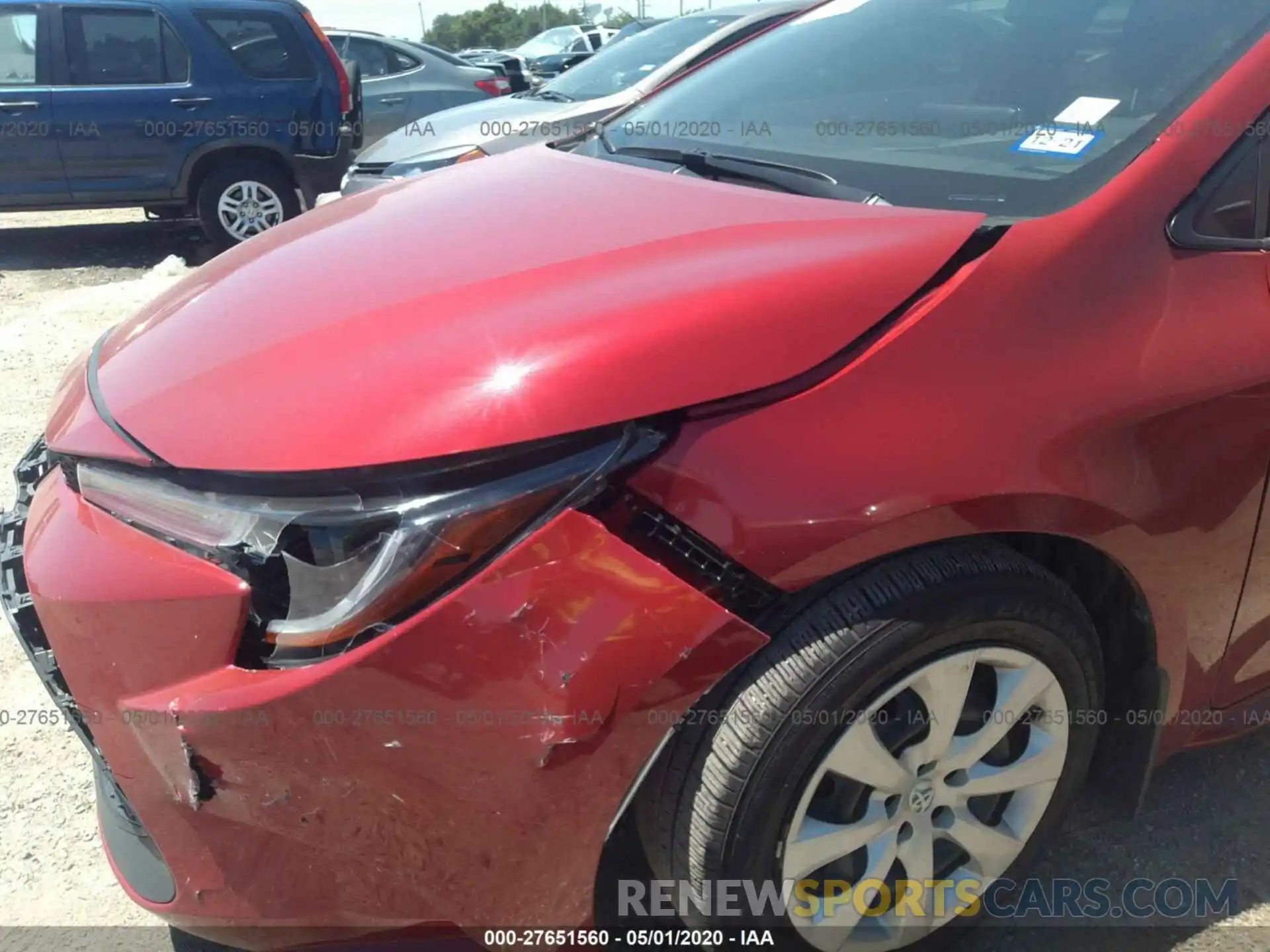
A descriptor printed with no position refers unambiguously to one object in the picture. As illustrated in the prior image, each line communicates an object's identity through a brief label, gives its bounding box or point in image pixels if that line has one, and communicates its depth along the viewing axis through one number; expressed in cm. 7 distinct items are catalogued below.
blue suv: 714
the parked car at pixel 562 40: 1875
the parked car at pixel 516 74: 778
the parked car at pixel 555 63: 1522
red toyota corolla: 132
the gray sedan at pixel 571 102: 581
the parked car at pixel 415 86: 938
